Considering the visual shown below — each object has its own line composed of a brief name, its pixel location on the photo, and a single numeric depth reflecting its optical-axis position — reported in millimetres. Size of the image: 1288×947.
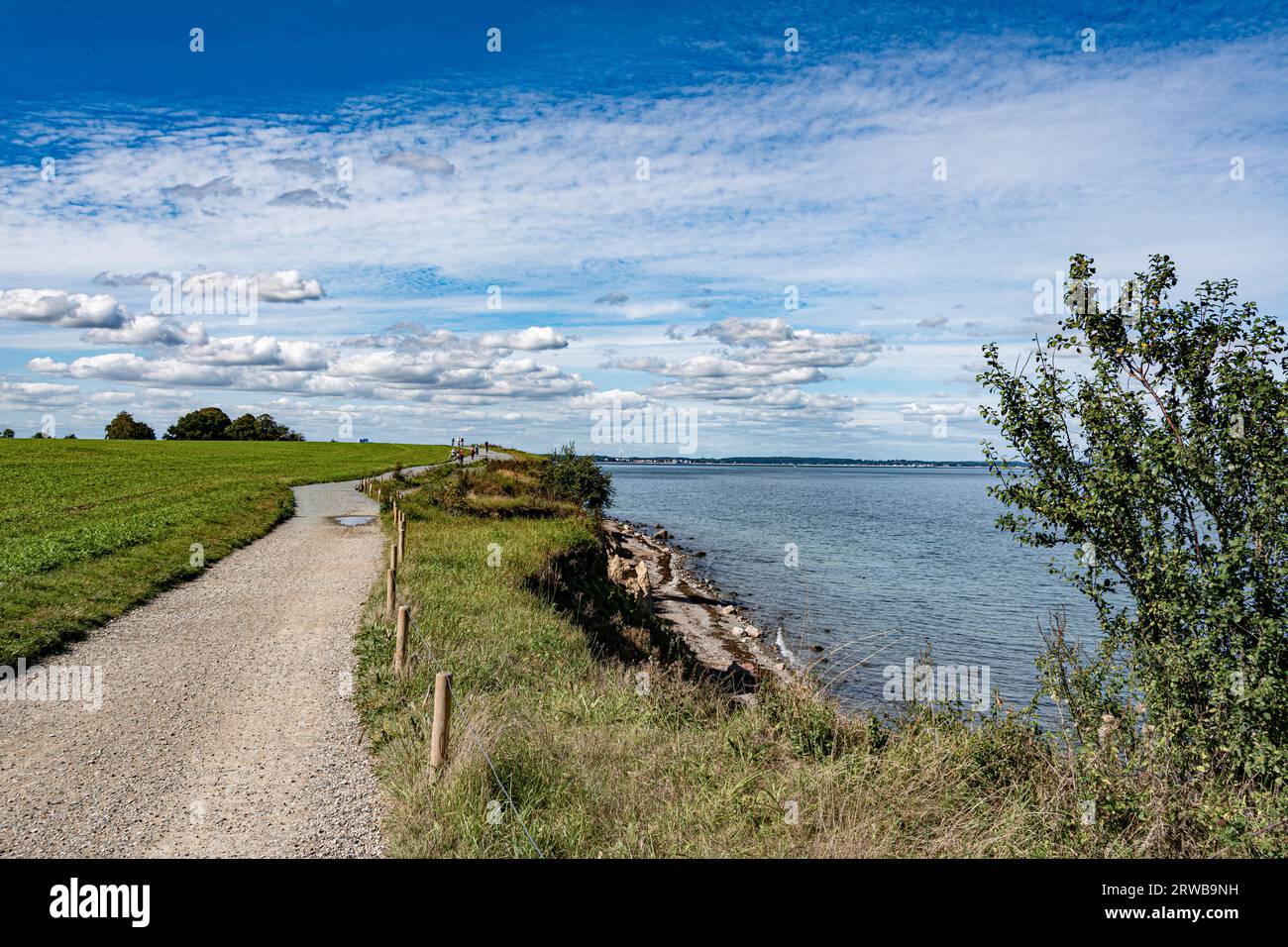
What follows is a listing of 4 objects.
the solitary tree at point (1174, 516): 9953
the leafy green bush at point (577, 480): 43875
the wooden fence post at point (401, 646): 11180
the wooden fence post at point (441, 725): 7617
